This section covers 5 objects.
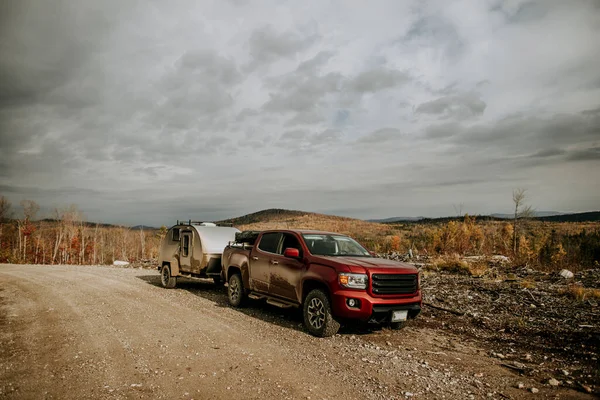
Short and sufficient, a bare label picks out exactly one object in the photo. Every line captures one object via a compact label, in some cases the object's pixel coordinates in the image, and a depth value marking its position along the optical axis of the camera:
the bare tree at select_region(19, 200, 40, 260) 62.43
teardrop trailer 11.70
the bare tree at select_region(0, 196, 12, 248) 61.24
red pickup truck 6.67
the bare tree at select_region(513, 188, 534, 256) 27.30
